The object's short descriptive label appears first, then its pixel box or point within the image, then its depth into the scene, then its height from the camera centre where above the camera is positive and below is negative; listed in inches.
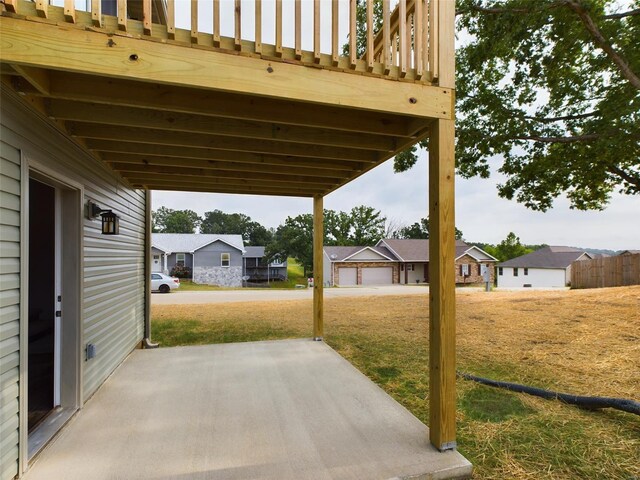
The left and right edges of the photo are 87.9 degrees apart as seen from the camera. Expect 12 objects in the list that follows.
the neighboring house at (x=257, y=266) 1159.6 -53.5
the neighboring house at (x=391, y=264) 1053.8 -44.7
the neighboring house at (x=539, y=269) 1142.0 -70.5
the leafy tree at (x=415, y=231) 1930.7 +115.2
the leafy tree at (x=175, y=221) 2065.7 +201.7
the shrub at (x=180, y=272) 1008.9 -61.8
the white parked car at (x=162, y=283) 681.1 -65.4
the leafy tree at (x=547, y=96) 241.4 +136.5
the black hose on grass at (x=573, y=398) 114.5 -58.4
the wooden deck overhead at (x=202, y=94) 69.9 +41.9
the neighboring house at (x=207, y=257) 1005.8 -17.7
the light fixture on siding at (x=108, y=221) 142.3 +13.5
